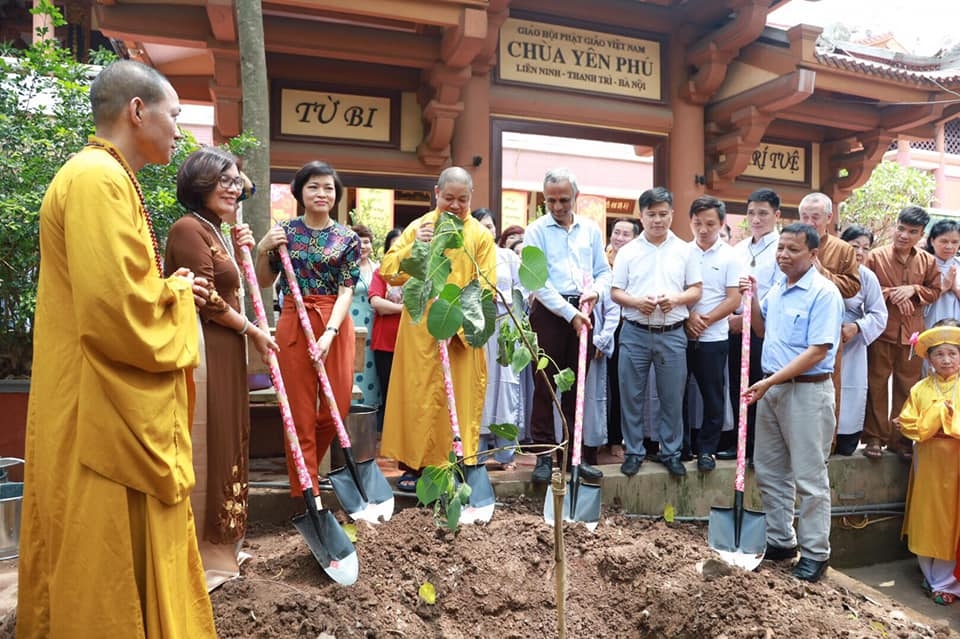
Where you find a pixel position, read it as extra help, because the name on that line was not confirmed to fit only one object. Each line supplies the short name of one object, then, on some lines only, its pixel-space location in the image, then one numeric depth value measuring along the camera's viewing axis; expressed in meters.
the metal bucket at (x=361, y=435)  3.90
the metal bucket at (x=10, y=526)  3.14
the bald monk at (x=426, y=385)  3.73
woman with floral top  3.38
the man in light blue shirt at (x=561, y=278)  4.12
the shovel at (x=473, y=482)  3.44
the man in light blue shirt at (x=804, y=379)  3.48
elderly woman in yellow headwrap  4.47
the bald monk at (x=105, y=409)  1.75
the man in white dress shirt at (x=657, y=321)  4.20
